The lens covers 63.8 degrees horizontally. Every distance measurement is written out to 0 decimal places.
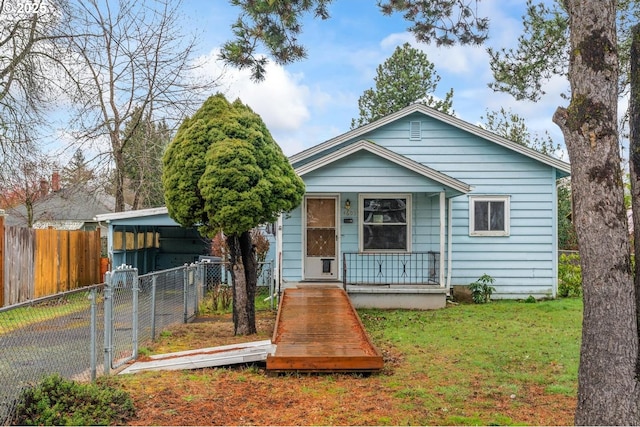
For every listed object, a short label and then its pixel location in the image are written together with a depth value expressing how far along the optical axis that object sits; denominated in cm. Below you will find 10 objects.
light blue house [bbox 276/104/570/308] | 1145
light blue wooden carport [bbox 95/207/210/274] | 1466
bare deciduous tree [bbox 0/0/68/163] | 1250
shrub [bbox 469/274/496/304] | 1289
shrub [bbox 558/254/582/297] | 1382
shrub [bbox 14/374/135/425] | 413
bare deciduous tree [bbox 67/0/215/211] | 1662
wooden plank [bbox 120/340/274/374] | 634
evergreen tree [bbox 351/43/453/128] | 3262
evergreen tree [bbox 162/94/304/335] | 769
